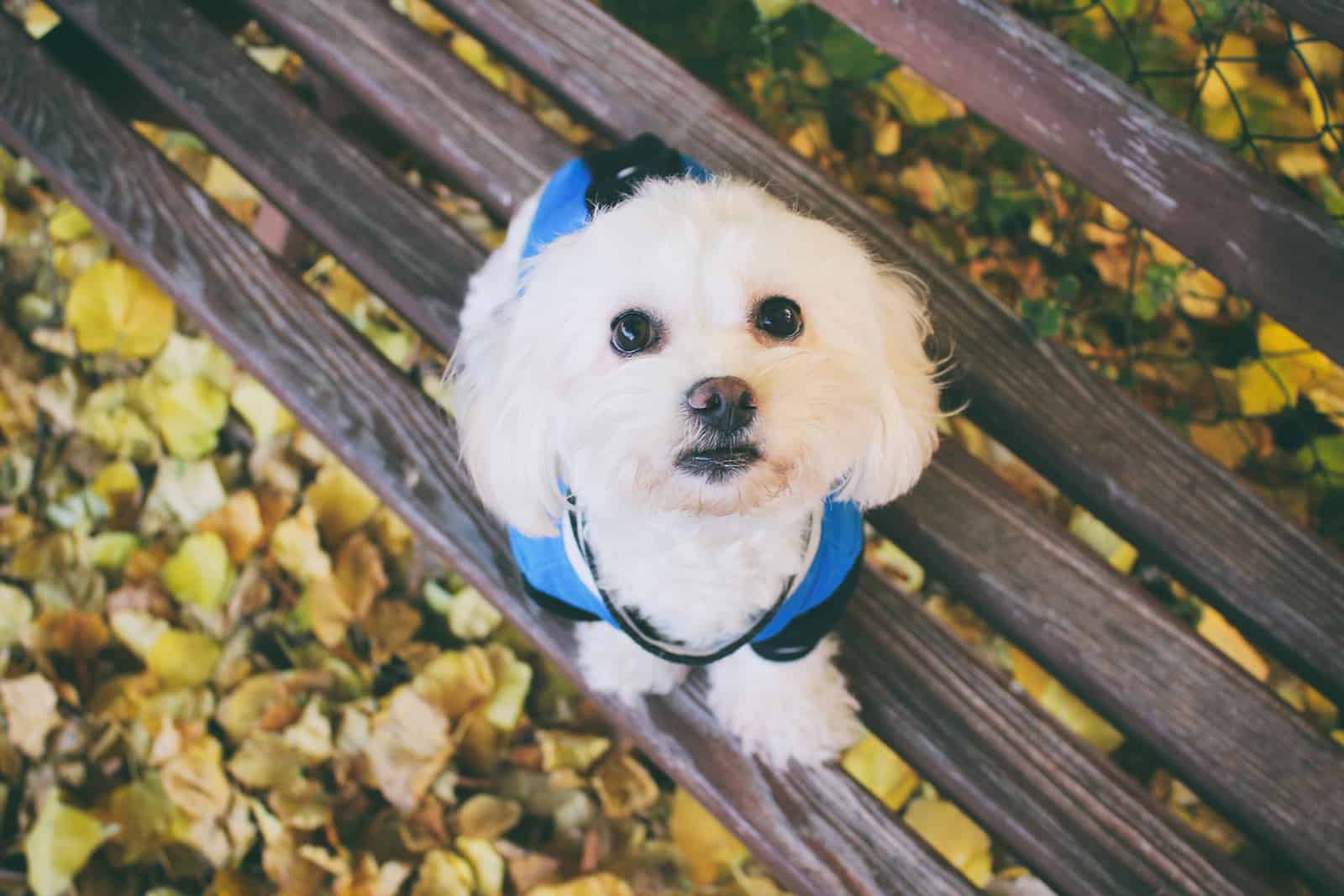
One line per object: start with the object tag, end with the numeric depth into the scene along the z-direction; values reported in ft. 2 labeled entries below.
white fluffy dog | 2.33
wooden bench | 2.70
